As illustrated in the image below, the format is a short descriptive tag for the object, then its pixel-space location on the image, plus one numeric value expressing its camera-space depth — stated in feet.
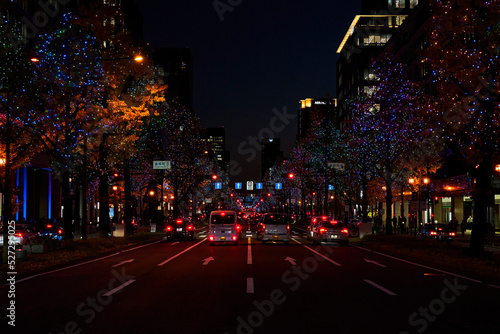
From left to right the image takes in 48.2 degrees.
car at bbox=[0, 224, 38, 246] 103.08
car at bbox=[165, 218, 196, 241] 139.74
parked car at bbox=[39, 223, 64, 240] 136.69
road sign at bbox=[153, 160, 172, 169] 153.28
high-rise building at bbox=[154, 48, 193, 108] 526.16
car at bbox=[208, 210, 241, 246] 116.67
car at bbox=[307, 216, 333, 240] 145.80
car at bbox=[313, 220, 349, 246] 117.39
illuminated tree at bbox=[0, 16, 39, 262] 88.38
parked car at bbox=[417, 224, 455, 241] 134.51
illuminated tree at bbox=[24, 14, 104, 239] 93.25
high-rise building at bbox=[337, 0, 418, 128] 352.28
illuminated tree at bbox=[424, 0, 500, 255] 73.72
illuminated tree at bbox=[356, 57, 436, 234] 136.36
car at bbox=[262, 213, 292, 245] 118.11
